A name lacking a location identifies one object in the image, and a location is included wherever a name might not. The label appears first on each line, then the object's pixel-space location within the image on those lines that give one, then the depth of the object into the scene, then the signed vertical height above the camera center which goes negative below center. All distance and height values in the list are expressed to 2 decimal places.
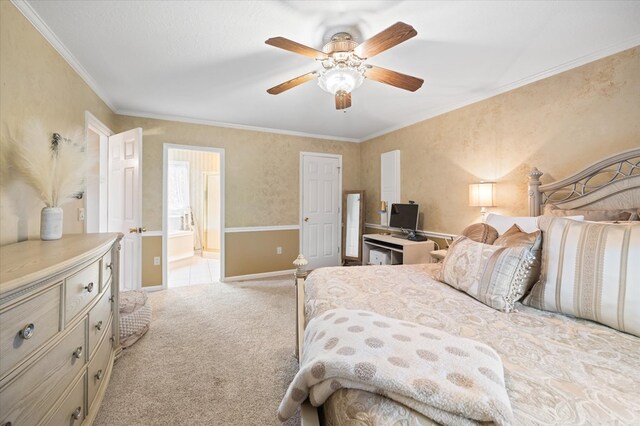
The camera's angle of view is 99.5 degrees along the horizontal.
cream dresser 0.88 -0.49
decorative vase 1.66 -0.09
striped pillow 1.16 -0.29
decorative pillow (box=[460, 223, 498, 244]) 1.85 -0.16
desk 3.40 -0.49
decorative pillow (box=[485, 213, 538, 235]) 1.84 -0.08
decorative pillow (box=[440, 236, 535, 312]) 1.44 -0.35
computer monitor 3.73 -0.08
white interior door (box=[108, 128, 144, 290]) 3.09 +0.12
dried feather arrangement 1.58 +0.26
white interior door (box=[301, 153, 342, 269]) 4.78 +0.02
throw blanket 0.65 -0.44
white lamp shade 2.74 +0.18
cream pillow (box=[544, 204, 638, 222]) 1.68 -0.02
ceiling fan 1.66 +1.02
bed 0.70 -0.51
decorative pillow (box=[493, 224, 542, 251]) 1.51 -0.16
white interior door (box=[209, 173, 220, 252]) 6.29 -0.06
